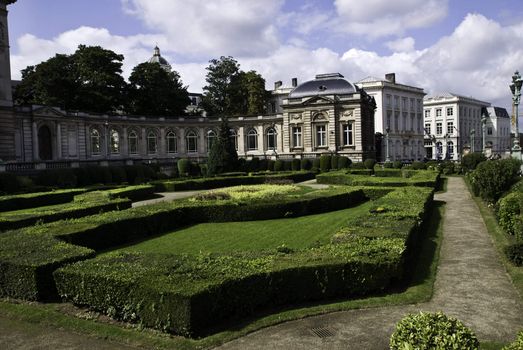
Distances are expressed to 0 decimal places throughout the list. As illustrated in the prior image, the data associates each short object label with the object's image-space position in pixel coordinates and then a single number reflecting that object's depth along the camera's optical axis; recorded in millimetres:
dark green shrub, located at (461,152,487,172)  44906
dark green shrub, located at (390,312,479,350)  5660
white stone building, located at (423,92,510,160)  108438
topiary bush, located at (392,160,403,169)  54806
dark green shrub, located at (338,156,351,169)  56397
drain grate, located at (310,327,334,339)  8930
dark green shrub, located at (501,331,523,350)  5035
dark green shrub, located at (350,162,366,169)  51844
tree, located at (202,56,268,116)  78688
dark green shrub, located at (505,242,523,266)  13211
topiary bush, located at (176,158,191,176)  50500
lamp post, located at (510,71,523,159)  24875
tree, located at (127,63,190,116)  67938
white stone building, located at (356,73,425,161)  83556
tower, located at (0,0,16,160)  42344
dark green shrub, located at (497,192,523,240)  16516
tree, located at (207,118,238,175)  46594
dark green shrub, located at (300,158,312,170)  57344
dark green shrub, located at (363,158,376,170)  52688
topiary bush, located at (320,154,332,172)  56575
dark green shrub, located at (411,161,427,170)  51431
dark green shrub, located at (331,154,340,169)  56719
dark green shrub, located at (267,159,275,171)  57875
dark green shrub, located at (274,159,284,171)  57156
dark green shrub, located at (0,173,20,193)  33219
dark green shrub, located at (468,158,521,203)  21578
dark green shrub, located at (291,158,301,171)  57438
